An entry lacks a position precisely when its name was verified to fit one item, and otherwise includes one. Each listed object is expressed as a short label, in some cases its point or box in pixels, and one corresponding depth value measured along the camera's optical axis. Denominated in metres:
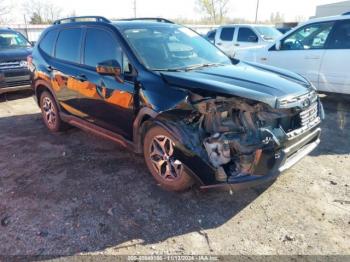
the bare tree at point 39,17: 41.04
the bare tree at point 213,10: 48.96
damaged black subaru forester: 3.03
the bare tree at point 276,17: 66.62
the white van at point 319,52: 6.19
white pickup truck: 11.65
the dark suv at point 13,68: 8.02
